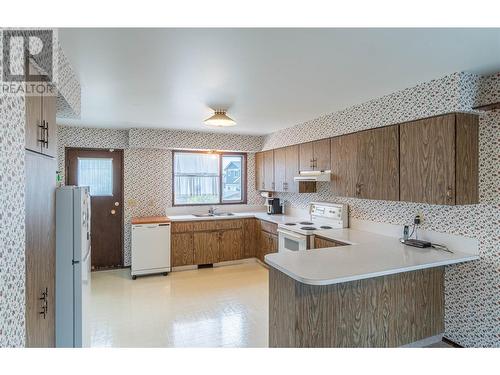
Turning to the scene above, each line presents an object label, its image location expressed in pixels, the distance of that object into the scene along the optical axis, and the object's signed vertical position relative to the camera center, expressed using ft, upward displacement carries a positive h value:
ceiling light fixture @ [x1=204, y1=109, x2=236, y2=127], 10.96 +2.47
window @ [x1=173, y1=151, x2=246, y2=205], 18.24 +0.56
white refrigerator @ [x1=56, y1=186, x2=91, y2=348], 7.10 -1.99
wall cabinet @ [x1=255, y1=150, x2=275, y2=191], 17.81 +1.03
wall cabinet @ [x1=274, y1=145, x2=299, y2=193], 15.38 +1.04
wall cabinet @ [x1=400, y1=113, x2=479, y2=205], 7.93 +0.79
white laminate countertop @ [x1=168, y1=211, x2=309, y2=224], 16.34 -1.80
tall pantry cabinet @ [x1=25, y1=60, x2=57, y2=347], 5.16 -0.61
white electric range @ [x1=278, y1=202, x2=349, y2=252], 12.70 -1.87
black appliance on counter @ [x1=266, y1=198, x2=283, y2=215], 18.47 -1.24
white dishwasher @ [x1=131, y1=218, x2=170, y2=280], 15.31 -3.24
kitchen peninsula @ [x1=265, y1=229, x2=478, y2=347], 7.30 -3.05
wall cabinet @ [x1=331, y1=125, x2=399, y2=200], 9.76 +0.85
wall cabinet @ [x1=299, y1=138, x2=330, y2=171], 13.04 +1.48
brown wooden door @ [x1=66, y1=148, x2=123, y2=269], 16.22 -0.74
